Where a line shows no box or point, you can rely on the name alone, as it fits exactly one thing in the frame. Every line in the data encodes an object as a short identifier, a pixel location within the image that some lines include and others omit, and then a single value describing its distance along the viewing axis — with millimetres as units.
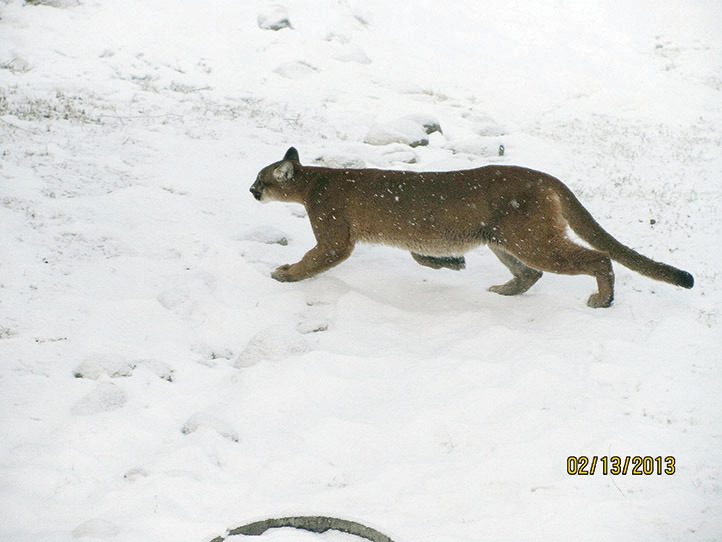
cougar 13961
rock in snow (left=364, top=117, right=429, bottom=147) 27078
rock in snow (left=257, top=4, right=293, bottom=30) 43437
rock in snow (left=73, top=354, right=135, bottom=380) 11531
